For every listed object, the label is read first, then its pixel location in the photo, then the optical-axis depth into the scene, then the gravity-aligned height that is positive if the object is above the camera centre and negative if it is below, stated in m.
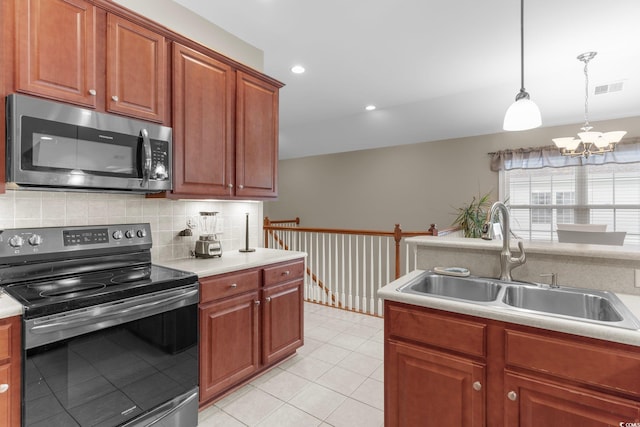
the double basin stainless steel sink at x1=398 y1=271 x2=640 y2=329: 1.46 -0.42
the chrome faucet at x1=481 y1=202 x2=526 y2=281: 1.74 -0.23
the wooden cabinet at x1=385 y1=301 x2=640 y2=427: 1.14 -0.66
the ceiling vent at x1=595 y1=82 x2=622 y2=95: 3.78 +1.53
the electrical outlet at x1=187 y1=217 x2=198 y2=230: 2.54 -0.07
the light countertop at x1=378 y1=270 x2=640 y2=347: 1.12 -0.41
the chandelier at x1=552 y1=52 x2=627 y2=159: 3.35 +0.82
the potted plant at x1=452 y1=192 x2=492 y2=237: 4.77 -0.04
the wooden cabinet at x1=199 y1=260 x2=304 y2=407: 2.04 -0.81
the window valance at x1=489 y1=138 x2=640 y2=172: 4.27 +0.82
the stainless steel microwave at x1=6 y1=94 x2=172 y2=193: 1.50 +0.35
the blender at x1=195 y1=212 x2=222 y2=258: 2.43 -0.25
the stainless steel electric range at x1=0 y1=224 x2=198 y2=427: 1.35 -0.56
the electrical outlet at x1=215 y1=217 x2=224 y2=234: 2.78 -0.11
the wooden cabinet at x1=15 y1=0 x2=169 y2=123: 1.55 +0.86
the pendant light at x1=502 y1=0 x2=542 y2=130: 1.92 +0.60
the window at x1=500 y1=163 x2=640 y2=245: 4.39 +0.24
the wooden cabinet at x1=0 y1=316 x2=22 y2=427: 1.27 -0.64
